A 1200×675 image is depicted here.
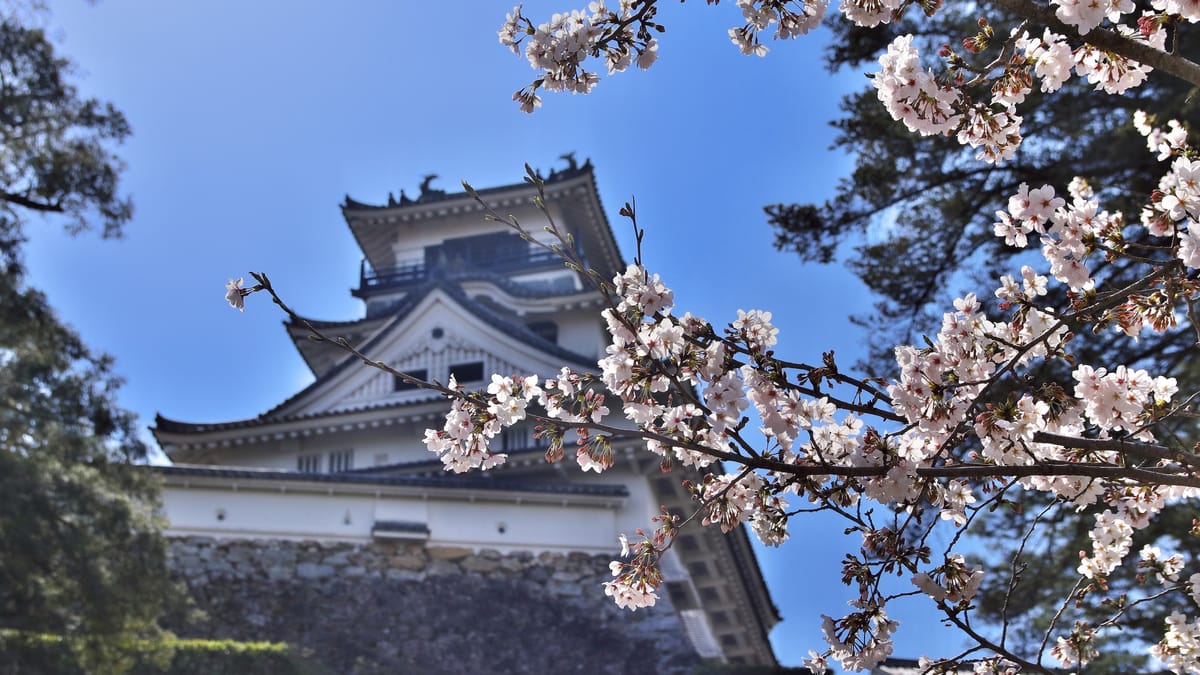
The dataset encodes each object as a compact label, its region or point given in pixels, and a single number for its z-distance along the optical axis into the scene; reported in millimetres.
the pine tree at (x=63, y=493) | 10414
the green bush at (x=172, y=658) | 10570
